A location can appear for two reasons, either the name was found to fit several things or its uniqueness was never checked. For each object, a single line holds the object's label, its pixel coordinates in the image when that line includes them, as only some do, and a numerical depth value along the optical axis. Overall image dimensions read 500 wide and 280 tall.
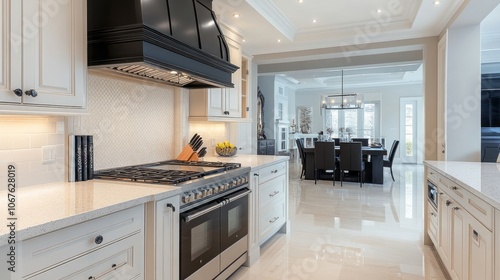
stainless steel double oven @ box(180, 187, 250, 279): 1.99
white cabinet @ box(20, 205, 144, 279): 1.16
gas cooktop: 2.00
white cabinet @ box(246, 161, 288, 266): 2.95
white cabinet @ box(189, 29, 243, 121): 3.23
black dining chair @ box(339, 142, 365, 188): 6.92
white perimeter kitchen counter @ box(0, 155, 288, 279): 1.13
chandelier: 8.29
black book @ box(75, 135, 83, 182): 2.02
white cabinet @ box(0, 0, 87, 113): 1.40
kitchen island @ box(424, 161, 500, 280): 1.57
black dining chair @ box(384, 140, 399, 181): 7.78
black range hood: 1.85
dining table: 7.13
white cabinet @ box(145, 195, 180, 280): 1.69
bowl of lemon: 3.66
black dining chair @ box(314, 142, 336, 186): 7.18
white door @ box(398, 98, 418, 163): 10.74
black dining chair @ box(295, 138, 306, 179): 7.83
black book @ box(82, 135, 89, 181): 2.05
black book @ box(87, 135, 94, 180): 2.09
